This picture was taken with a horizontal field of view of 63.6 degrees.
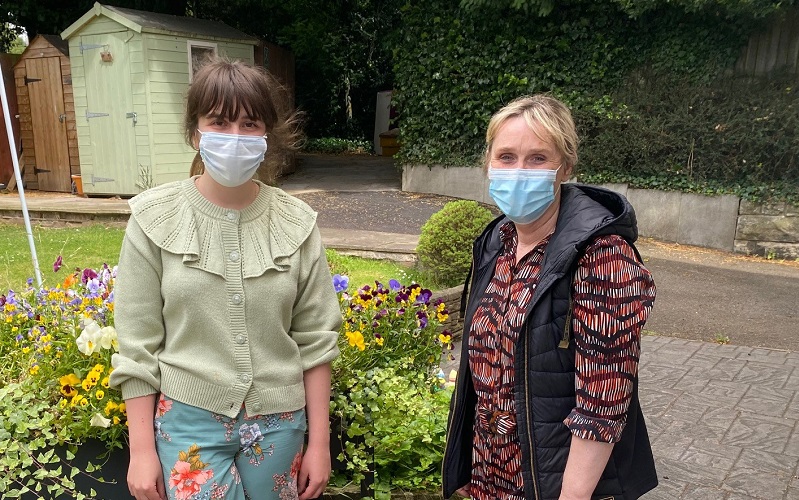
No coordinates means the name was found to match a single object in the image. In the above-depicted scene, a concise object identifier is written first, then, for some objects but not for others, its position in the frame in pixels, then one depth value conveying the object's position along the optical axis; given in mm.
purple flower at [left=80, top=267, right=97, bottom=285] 3113
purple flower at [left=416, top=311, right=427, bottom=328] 3203
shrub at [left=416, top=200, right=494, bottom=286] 6043
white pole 4652
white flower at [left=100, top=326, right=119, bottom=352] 2398
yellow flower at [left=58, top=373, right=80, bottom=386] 2400
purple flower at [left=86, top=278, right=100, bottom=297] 2994
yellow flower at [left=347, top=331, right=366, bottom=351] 2718
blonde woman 1567
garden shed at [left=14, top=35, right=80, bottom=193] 11352
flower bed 2334
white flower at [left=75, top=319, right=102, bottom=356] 2383
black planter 2332
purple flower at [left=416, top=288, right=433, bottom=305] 3309
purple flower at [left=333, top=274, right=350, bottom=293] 3104
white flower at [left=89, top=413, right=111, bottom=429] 2217
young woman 1683
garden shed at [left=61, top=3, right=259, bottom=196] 10422
